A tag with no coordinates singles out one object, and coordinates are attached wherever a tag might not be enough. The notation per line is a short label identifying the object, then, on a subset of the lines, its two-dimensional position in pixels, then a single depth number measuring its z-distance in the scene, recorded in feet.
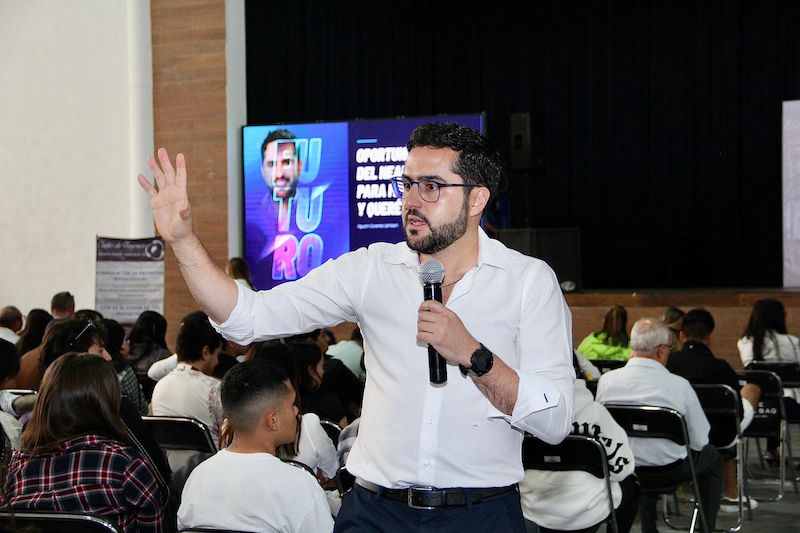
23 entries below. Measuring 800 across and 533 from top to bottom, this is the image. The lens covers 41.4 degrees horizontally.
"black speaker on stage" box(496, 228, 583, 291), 37.70
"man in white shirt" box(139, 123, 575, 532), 7.02
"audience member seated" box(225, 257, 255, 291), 29.19
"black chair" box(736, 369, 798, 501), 20.26
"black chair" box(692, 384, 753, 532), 17.78
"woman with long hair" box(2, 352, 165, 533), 9.53
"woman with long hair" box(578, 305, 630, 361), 24.21
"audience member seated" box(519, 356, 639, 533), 12.60
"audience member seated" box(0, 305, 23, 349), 23.18
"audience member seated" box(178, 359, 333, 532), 8.91
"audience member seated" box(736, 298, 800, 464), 24.02
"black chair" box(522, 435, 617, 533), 12.44
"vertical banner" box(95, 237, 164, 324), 29.50
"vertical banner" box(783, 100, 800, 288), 36.55
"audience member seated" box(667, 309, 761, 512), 18.93
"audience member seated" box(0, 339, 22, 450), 13.11
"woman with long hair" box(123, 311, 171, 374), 20.61
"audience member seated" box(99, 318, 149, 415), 16.31
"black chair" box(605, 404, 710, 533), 15.20
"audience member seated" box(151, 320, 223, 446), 14.71
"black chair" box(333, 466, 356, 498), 11.75
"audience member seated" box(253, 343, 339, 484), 12.02
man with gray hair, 15.87
